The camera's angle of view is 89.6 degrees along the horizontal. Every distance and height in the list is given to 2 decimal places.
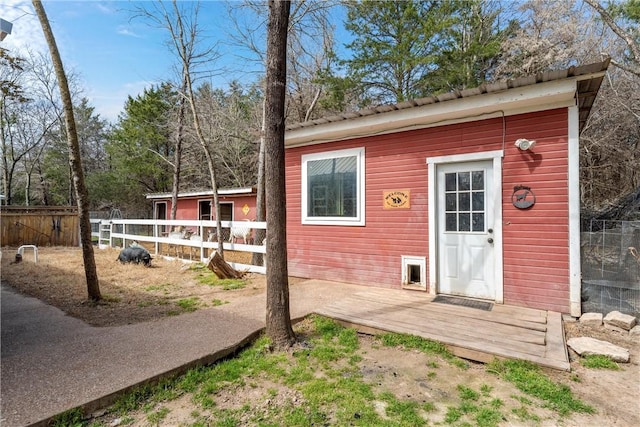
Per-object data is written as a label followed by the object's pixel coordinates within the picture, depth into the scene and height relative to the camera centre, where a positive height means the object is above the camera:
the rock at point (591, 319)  3.55 -1.20
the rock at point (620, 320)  3.41 -1.17
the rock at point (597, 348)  2.77 -1.23
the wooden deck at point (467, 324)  2.76 -1.19
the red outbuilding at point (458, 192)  3.84 +0.30
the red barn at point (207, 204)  12.98 +0.41
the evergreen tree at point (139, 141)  19.19 +4.42
